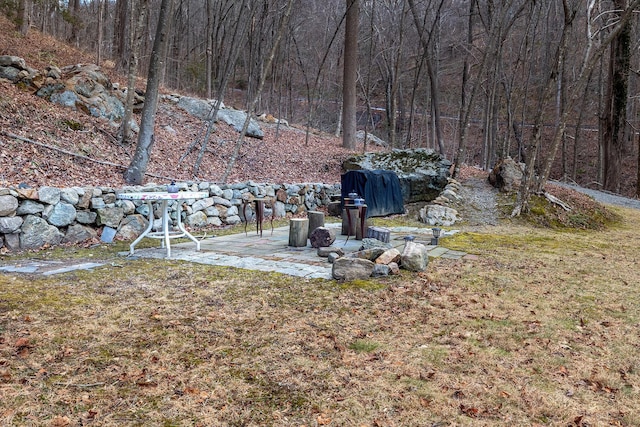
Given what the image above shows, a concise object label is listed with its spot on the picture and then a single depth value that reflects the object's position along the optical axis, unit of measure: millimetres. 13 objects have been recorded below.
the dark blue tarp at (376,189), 8547
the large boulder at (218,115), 12266
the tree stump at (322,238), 5445
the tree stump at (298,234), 5547
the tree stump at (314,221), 6098
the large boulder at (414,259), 4242
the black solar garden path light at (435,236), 5785
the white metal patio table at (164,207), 4379
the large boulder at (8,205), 4418
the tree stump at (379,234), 5539
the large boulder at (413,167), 10375
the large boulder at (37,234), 4613
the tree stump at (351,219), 6053
